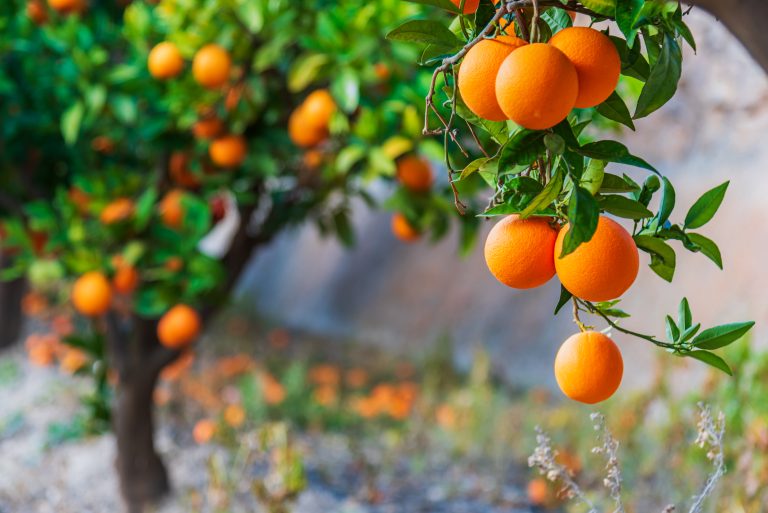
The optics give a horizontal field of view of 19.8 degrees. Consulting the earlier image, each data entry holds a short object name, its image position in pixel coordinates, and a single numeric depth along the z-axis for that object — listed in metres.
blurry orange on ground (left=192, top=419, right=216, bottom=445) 4.99
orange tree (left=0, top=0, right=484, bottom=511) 3.55
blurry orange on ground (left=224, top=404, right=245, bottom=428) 5.60
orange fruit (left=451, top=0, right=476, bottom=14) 2.18
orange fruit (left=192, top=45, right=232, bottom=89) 3.64
